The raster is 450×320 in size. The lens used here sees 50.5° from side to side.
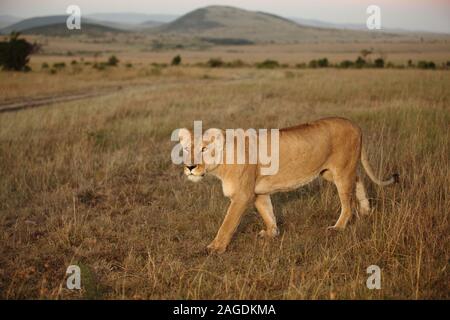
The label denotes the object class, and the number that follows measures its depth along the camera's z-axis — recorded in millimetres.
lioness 4938
